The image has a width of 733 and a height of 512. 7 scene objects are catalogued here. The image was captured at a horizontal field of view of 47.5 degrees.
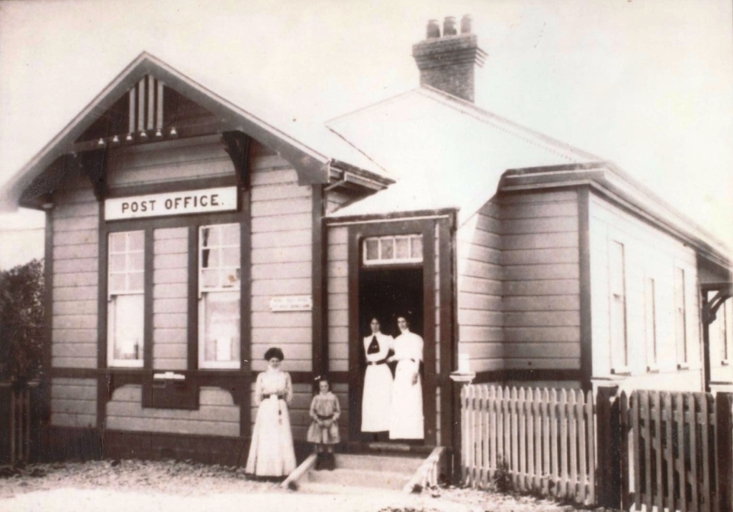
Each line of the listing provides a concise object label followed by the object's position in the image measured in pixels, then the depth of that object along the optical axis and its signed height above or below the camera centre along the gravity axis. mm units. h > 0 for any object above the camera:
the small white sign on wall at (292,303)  11141 +346
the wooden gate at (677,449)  8117 -1244
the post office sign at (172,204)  11869 +1841
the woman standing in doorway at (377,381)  11219 -719
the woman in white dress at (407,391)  10766 -828
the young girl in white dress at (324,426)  10602 -1243
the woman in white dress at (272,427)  10664 -1268
